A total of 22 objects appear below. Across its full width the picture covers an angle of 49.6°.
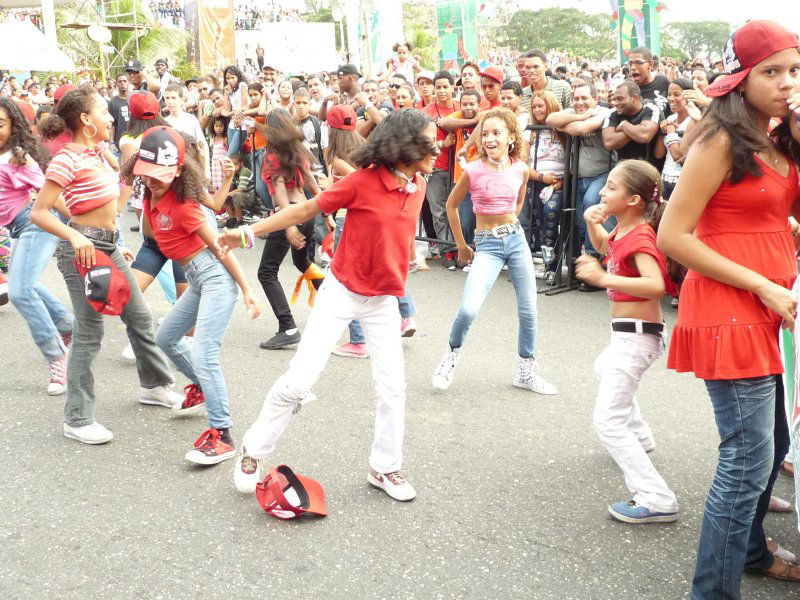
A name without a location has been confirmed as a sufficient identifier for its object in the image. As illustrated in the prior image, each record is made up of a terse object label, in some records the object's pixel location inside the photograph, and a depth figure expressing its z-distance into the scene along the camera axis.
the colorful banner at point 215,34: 28.89
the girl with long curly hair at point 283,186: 6.82
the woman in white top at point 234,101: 12.28
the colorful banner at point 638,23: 18.05
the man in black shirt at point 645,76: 8.55
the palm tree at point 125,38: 32.50
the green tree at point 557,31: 68.56
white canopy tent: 21.05
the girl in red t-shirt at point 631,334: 3.75
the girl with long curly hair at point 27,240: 5.72
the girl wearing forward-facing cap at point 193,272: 4.46
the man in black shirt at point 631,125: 8.02
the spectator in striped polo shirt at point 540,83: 9.47
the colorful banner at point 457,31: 18.94
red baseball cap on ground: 3.75
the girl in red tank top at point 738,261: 2.59
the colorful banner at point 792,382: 2.53
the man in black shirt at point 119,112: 13.53
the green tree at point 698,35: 81.94
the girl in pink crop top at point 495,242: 5.59
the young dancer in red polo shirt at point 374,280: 3.85
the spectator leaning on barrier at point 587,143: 8.38
